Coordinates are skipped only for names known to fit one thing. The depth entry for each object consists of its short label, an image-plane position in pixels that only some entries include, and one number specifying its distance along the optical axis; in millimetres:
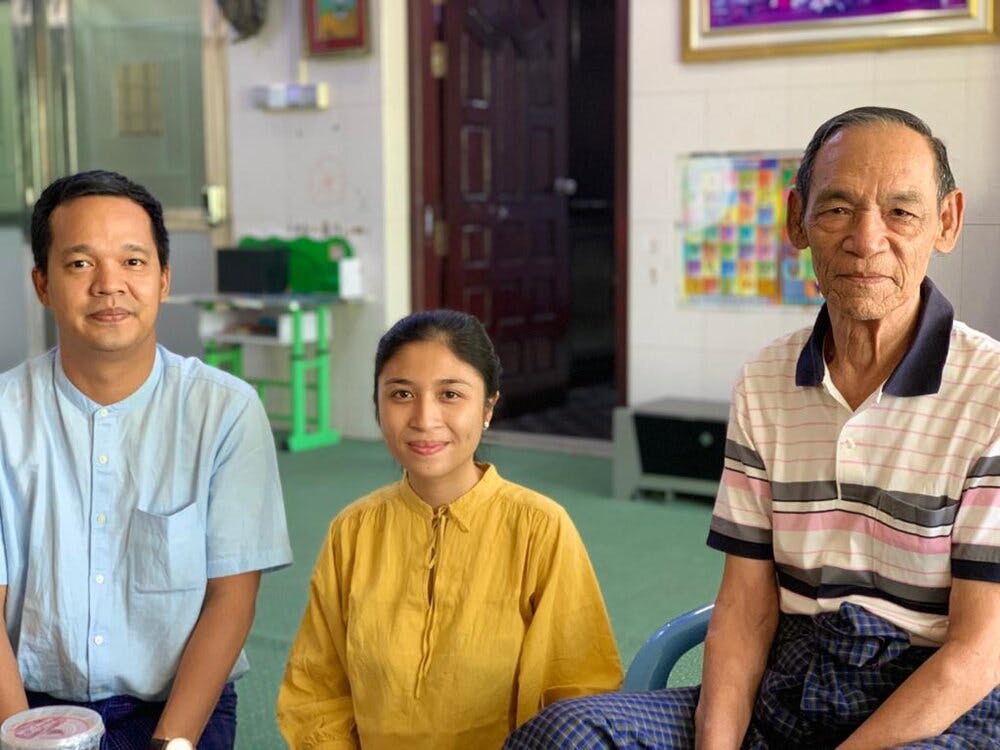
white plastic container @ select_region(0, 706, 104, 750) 1254
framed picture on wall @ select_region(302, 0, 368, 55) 5402
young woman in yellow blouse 1663
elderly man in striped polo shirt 1375
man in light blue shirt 1665
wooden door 5672
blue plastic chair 1716
